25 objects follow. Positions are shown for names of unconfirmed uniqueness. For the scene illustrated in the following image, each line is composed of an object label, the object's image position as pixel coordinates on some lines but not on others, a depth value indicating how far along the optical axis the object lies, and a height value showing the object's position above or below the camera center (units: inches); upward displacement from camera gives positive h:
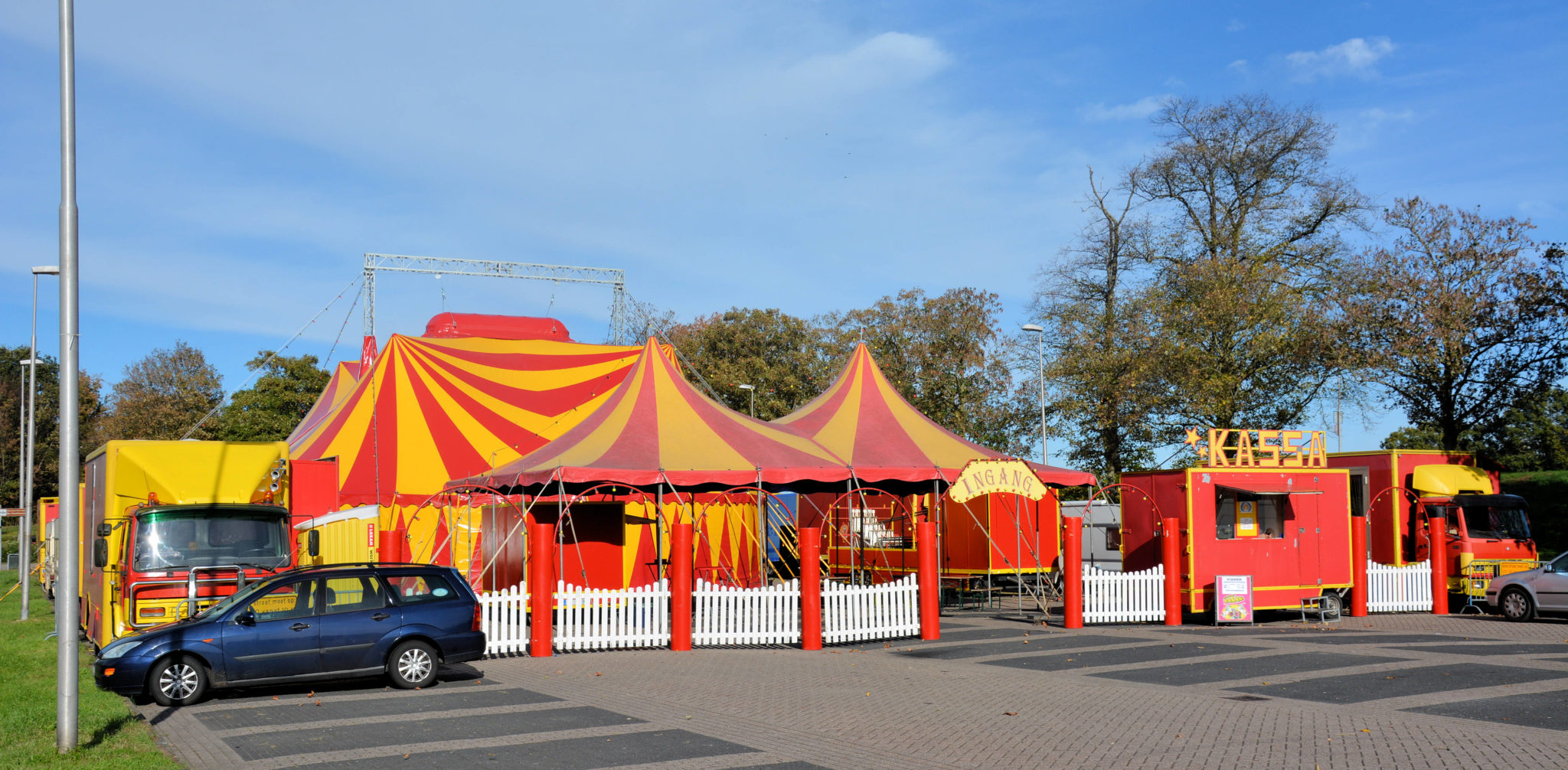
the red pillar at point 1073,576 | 756.6 -80.5
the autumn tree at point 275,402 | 2085.4 +118.9
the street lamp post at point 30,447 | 1056.8 +24.3
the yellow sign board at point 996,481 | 755.4 -17.7
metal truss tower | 1622.8 +253.6
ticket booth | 799.1 -48.4
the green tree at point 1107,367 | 1240.8 +93.7
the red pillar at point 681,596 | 653.3 -77.6
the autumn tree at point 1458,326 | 1049.5 +110.0
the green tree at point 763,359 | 1822.1 +158.7
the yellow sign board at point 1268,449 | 815.1 +0.0
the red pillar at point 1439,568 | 879.1 -92.0
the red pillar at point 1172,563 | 788.0 -75.8
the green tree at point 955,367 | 1541.6 +117.8
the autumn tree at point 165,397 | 2172.7 +140.8
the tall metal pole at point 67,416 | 358.9 +16.8
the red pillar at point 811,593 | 668.1 -78.5
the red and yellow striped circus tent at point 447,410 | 973.2 +46.6
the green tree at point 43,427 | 2326.5 +89.7
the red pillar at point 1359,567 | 835.4 -86.6
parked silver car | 783.1 -101.7
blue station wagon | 466.6 -71.6
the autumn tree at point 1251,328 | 1166.7 +123.6
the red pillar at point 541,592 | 625.3 -70.8
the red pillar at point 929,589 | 709.3 -82.0
